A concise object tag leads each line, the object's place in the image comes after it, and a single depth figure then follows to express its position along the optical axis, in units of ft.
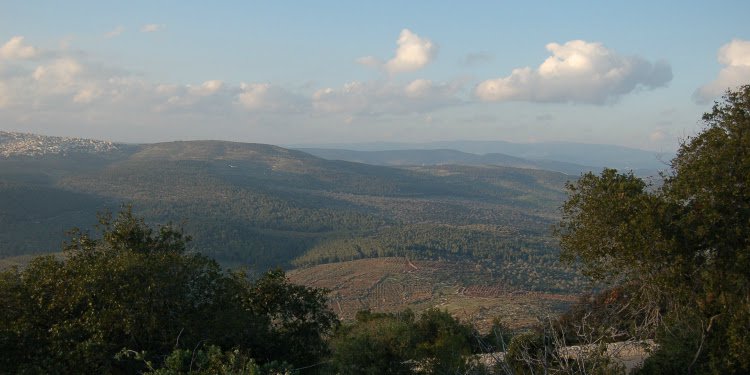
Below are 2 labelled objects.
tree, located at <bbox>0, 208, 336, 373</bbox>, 38.50
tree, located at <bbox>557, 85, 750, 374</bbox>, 39.04
